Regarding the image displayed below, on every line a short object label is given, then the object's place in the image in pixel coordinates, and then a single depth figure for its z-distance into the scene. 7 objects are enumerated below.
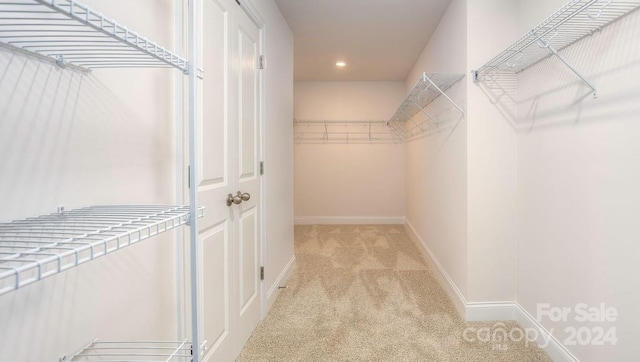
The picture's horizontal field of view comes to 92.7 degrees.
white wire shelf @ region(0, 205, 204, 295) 0.46
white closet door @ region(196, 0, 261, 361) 1.44
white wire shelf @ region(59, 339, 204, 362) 0.82
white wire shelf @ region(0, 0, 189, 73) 0.52
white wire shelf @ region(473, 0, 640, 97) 1.19
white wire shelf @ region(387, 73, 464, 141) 2.32
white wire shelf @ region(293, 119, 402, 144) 5.21
